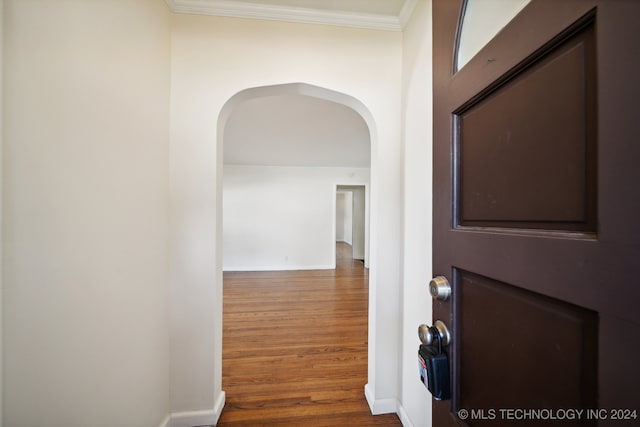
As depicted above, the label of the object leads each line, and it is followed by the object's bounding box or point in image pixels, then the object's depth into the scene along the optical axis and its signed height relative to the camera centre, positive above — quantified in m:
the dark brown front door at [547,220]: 0.31 -0.01
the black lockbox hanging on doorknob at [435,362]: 0.62 -0.40
